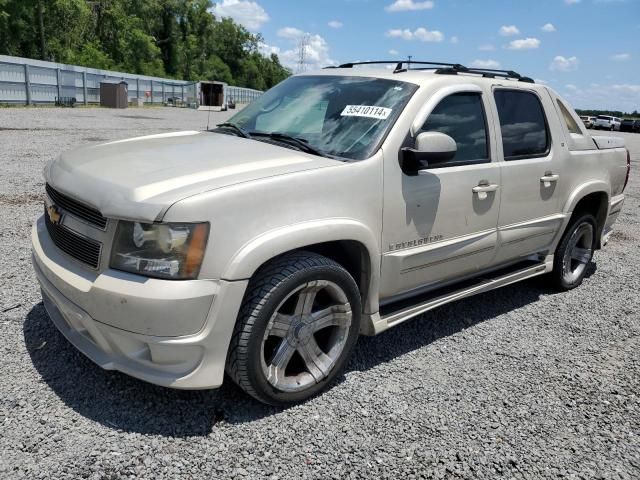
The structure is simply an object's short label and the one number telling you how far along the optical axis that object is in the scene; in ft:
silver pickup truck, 7.92
